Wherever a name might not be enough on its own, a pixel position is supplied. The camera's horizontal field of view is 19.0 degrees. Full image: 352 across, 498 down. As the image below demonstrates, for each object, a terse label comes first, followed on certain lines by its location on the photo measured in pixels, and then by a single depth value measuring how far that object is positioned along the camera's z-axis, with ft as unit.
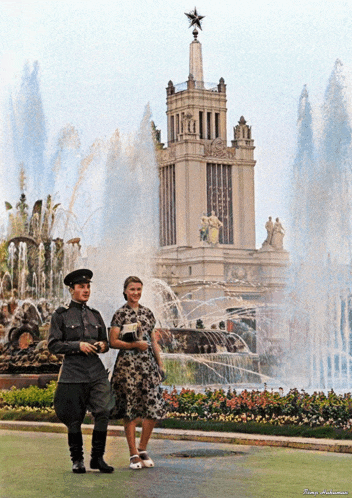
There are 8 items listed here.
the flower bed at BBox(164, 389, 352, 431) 33.91
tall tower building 261.65
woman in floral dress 26.27
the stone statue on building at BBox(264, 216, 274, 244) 279.28
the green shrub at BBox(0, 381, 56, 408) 42.09
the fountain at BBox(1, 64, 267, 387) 77.41
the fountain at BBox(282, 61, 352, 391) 107.24
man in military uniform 24.79
